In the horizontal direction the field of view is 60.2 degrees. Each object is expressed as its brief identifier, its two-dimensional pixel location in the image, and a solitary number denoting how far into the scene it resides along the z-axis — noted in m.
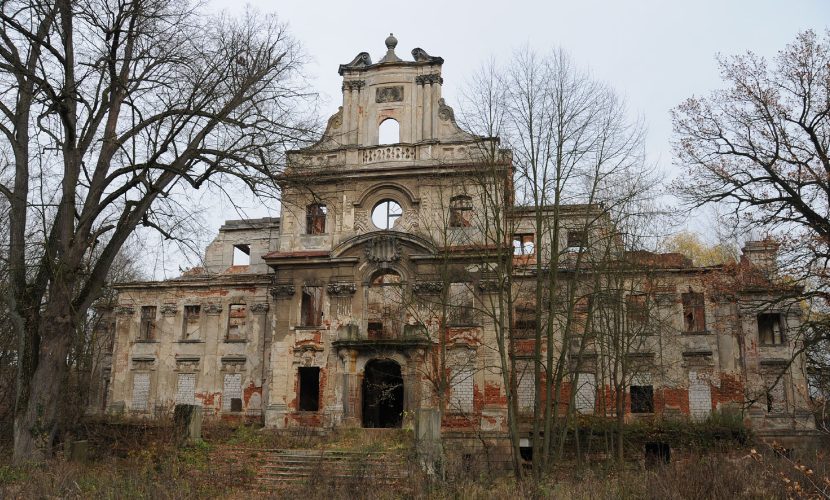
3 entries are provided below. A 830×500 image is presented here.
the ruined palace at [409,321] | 26.30
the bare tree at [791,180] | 14.69
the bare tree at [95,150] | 13.57
